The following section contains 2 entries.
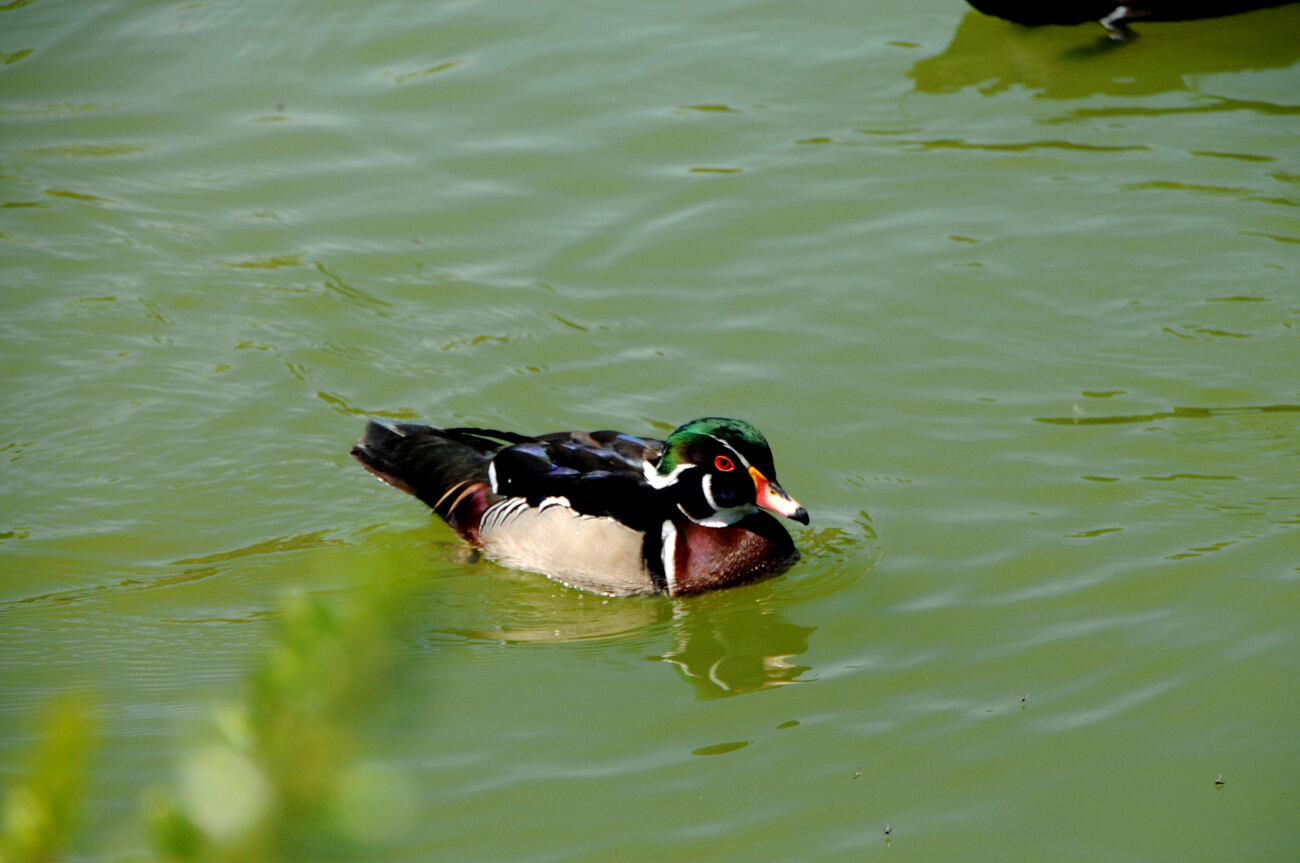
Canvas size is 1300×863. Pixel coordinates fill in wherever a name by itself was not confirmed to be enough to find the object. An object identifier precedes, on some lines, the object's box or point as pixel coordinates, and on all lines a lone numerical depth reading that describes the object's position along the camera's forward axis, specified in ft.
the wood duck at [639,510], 32.65
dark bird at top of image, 35.17
